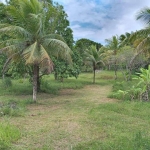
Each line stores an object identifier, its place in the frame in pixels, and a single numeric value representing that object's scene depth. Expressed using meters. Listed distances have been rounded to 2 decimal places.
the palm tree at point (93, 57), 14.90
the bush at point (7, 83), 10.79
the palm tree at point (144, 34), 8.65
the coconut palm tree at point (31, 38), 6.49
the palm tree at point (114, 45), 17.68
